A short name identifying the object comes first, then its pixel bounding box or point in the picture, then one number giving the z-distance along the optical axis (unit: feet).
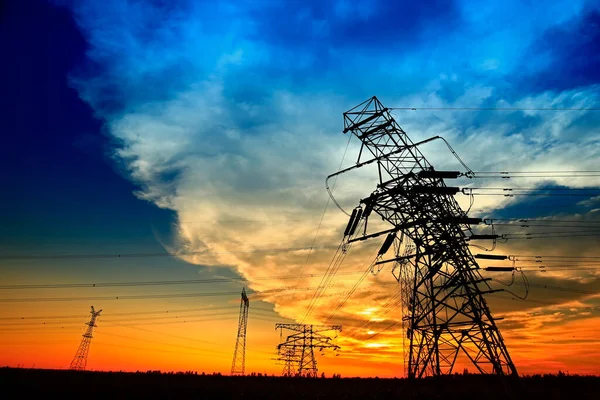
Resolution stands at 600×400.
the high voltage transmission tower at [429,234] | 67.05
